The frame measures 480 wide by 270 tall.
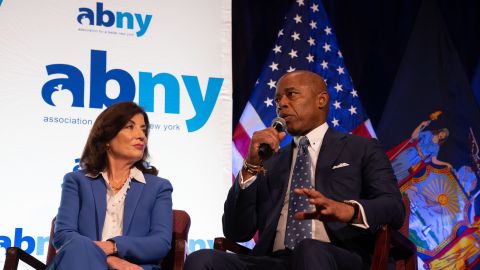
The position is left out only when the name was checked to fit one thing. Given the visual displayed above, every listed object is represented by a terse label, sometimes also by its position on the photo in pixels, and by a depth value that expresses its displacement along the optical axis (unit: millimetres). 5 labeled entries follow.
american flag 9687
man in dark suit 5336
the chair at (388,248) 5207
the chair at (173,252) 5660
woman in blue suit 5738
